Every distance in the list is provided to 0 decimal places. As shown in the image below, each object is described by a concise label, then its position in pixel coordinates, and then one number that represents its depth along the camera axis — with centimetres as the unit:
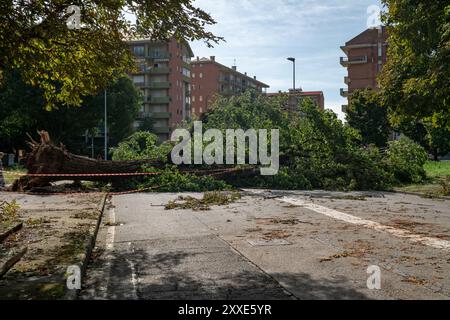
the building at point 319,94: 13566
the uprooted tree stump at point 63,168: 1752
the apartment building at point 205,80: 11525
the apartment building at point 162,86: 9381
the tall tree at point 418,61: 1398
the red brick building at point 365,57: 7700
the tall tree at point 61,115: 4741
